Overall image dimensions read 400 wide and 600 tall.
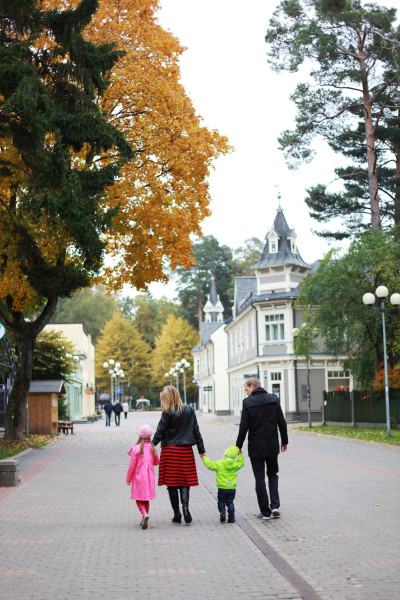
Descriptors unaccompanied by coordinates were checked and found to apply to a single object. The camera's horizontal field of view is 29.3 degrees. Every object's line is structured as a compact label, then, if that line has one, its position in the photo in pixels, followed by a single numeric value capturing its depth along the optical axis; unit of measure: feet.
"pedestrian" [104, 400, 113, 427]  153.30
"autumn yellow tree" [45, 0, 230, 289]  72.43
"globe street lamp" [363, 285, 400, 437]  79.09
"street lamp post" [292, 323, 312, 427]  111.98
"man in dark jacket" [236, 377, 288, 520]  30.89
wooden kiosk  103.30
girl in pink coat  30.37
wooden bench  116.78
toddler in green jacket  30.22
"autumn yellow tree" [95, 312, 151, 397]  344.69
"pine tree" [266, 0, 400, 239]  100.68
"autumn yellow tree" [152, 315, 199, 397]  321.52
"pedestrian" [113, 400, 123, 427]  153.07
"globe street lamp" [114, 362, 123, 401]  211.37
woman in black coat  29.91
